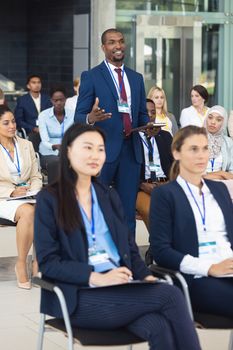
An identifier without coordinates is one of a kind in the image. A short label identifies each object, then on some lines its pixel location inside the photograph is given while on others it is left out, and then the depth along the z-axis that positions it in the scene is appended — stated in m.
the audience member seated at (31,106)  18.64
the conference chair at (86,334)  5.35
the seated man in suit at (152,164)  10.30
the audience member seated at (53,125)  15.87
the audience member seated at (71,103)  19.22
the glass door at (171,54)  23.53
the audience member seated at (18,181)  9.18
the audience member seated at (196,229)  6.06
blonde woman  16.45
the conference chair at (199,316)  5.82
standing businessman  9.57
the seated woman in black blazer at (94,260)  5.46
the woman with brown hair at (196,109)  18.09
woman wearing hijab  10.96
